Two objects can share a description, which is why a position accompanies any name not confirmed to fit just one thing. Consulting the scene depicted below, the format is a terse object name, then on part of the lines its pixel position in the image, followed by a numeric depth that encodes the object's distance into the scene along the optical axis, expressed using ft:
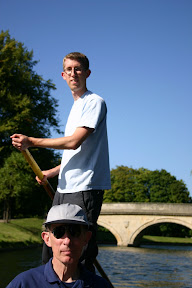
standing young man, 8.45
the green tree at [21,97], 68.28
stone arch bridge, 102.32
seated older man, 6.06
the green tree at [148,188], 155.74
